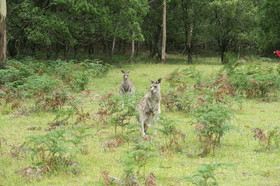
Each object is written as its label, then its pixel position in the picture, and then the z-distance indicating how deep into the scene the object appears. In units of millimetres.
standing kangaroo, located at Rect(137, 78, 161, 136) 11641
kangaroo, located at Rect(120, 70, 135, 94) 17344
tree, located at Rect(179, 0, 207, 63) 39853
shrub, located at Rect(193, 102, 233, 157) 9461
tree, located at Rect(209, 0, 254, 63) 38375
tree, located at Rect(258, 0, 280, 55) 25631
